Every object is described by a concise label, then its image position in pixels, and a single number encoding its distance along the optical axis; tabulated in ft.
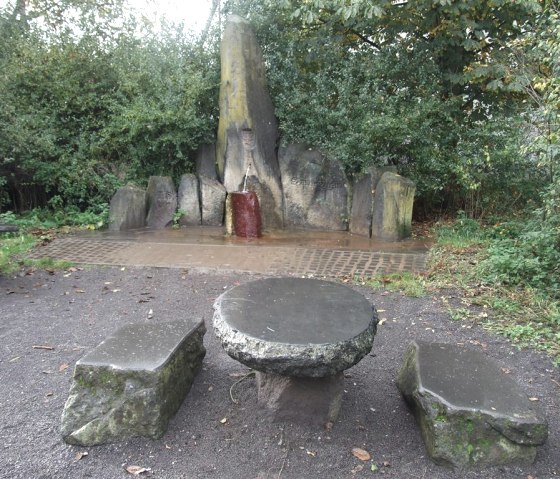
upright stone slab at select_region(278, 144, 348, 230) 24.56
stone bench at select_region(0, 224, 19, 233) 16.67
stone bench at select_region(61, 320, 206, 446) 8.63
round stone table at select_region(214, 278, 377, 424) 7.91
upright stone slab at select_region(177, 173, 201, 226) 26.03
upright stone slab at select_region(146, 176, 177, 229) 25.85
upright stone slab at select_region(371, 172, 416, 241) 22.54
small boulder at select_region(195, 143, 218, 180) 27.32
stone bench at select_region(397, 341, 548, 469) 7.90
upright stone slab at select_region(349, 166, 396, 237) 23.52
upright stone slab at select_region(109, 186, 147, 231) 24.79
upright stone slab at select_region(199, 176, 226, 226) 25.88
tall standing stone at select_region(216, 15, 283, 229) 25.58
